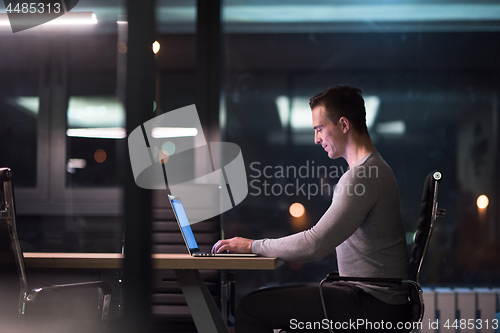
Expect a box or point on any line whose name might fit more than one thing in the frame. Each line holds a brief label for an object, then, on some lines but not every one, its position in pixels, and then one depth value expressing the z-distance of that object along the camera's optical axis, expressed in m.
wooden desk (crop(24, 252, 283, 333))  5.06
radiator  6.48
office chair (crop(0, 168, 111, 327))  5.08
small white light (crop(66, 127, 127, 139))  6.89
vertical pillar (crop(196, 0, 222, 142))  6.63
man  5.04
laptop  5.22
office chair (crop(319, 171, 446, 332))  5.02
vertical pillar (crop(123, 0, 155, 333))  2.61
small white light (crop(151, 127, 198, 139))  6.68
